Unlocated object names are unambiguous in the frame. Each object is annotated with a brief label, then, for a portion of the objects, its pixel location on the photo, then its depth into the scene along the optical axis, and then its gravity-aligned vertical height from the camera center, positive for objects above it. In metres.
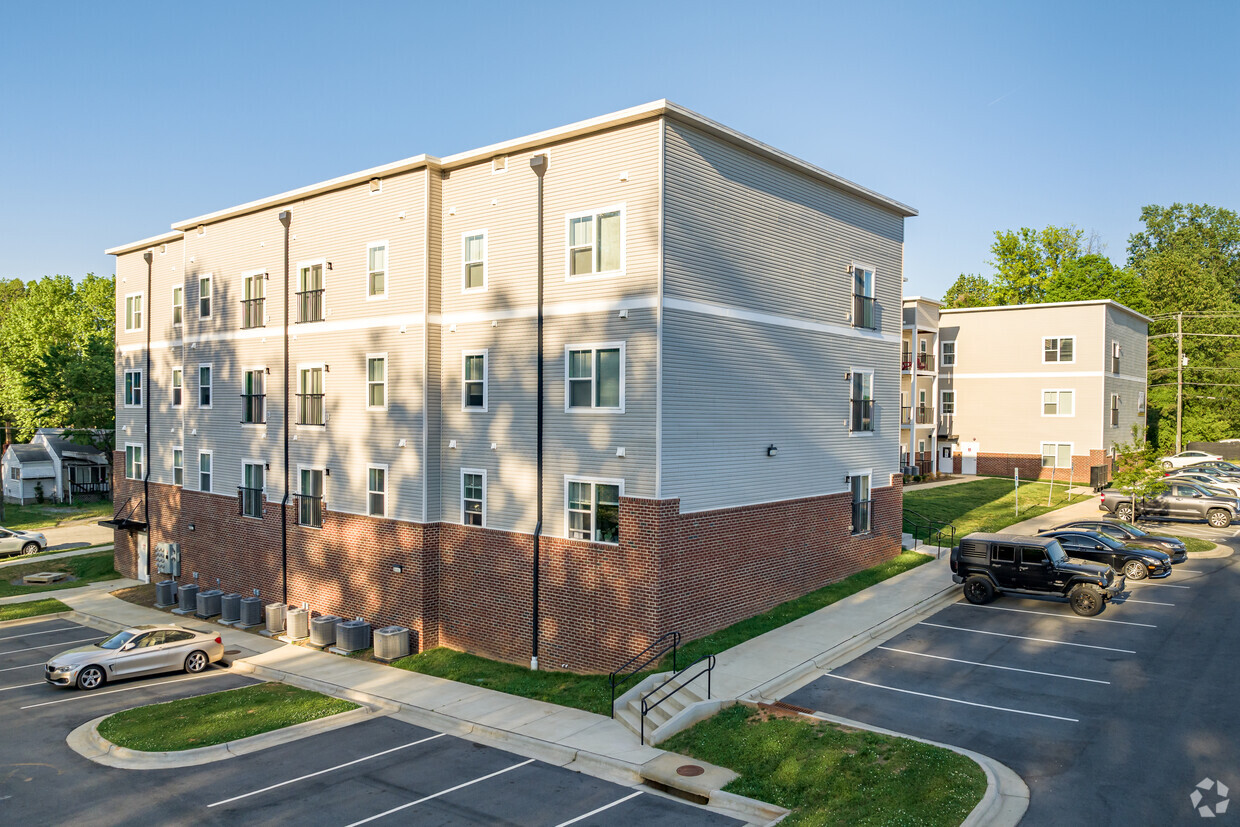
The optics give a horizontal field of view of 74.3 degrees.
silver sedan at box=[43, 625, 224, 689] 22.00 -6.90
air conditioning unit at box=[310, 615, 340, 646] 24.89 -6.72
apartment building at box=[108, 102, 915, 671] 19.33 +0.67
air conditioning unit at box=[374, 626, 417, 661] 22.62 -6.47
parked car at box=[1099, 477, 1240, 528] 34.16 -3.84
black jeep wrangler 21.22 -4.23
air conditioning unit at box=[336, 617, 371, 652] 23.88 -6.60
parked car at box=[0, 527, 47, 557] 44.16 -7.28
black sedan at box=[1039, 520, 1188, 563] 26.91 -4.08
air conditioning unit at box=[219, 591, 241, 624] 28.83 -7.00
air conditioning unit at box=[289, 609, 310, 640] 25.95 -6.78
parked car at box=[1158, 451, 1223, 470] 47.41 -2.69
